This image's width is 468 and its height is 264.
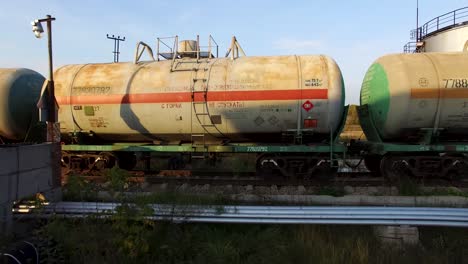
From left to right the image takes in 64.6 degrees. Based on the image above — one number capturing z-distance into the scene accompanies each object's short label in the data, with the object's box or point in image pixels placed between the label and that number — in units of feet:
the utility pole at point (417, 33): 89.58
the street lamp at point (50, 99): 25.53
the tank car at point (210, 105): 30.71
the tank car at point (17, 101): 33.55
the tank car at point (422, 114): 29.40
